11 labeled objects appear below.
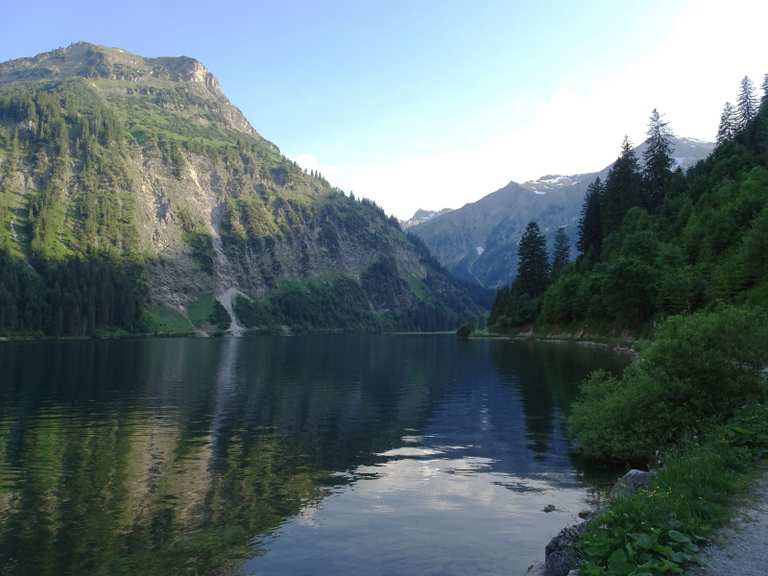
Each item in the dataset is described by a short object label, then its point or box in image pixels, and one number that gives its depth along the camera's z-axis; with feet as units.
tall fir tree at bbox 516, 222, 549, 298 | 605.31
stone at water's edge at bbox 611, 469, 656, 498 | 69.15
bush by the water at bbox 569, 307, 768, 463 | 96.78
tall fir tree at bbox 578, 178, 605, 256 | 543.80
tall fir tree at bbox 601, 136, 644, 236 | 491.72
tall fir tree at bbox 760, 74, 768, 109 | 421.75
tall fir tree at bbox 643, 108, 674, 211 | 492.95
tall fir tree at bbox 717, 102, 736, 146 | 502.79
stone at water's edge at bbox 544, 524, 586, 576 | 52.19
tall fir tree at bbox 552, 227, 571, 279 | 632.38
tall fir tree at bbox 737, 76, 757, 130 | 472.03
